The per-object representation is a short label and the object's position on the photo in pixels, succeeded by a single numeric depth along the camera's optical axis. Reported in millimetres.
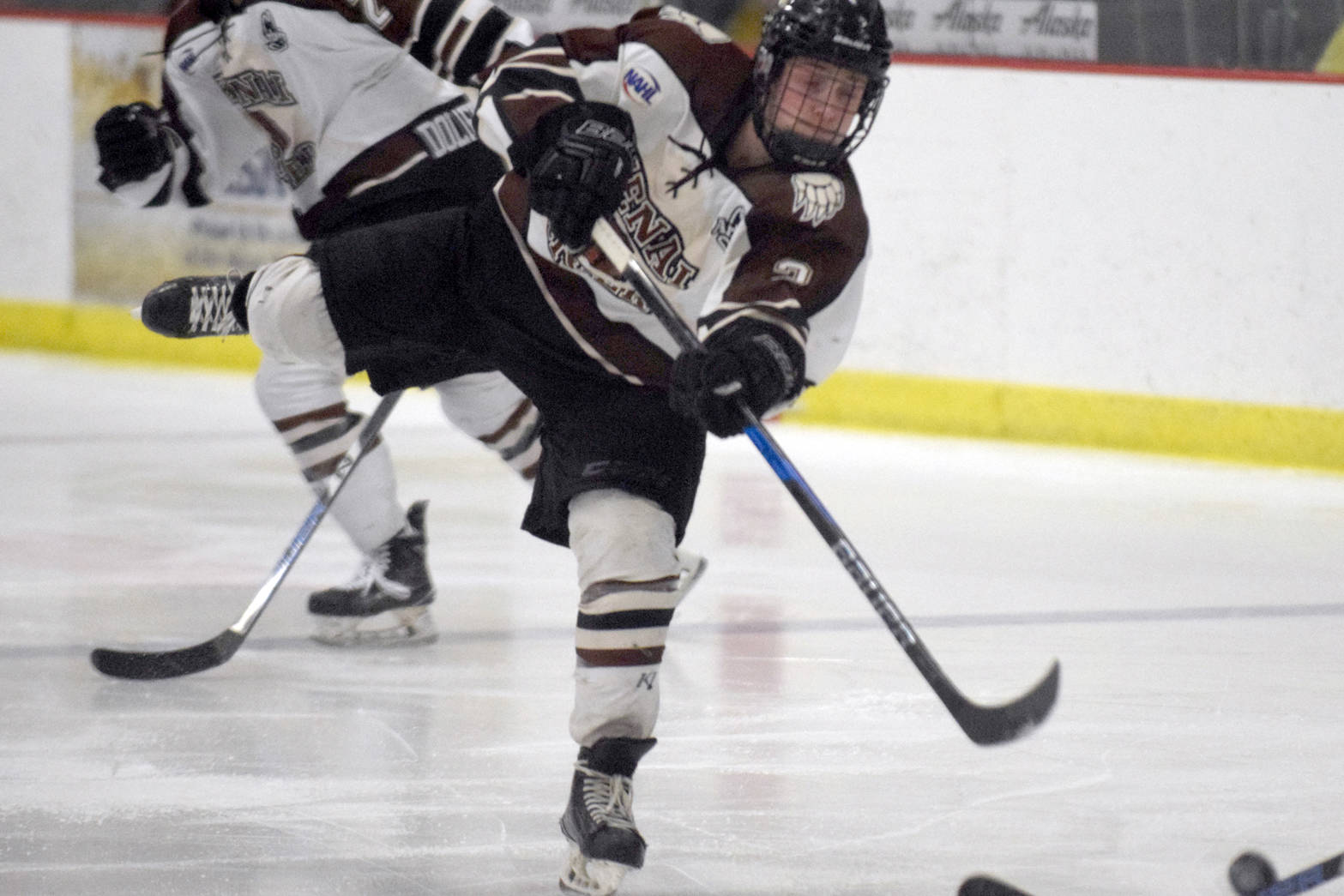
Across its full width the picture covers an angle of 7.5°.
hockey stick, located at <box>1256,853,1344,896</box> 19603
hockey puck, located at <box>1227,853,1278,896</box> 19753
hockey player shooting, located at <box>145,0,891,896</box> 19930
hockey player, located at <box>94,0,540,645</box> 21530
